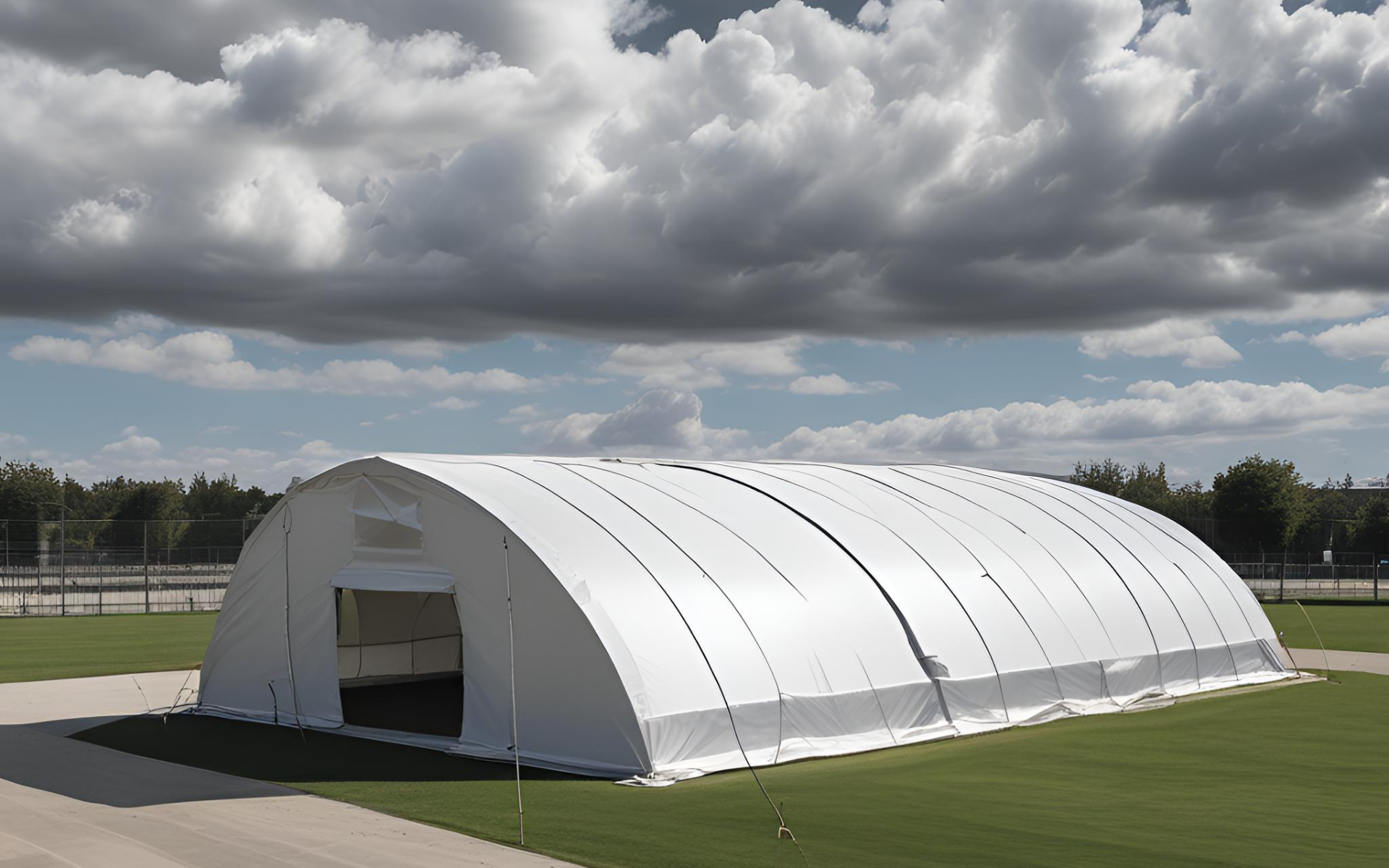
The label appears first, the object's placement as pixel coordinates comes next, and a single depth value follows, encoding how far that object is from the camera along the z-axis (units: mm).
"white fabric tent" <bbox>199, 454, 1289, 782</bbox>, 14688
